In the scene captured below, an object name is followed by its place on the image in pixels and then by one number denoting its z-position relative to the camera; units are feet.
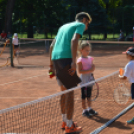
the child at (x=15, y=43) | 51.65
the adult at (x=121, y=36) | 81.51
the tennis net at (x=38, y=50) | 50.26
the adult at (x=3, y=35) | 83.75
